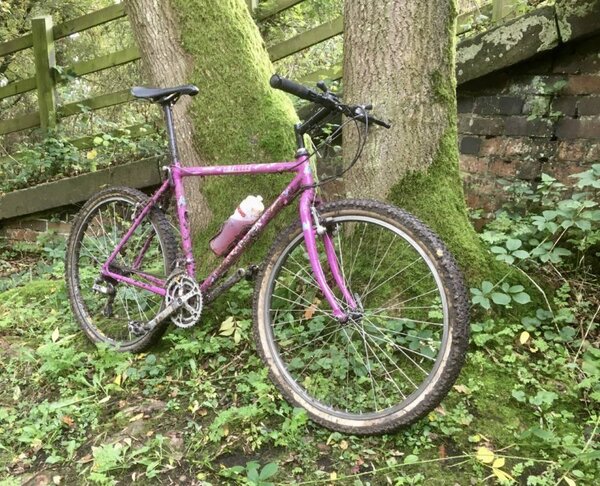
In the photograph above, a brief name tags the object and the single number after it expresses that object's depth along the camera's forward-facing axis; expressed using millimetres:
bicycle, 1952
